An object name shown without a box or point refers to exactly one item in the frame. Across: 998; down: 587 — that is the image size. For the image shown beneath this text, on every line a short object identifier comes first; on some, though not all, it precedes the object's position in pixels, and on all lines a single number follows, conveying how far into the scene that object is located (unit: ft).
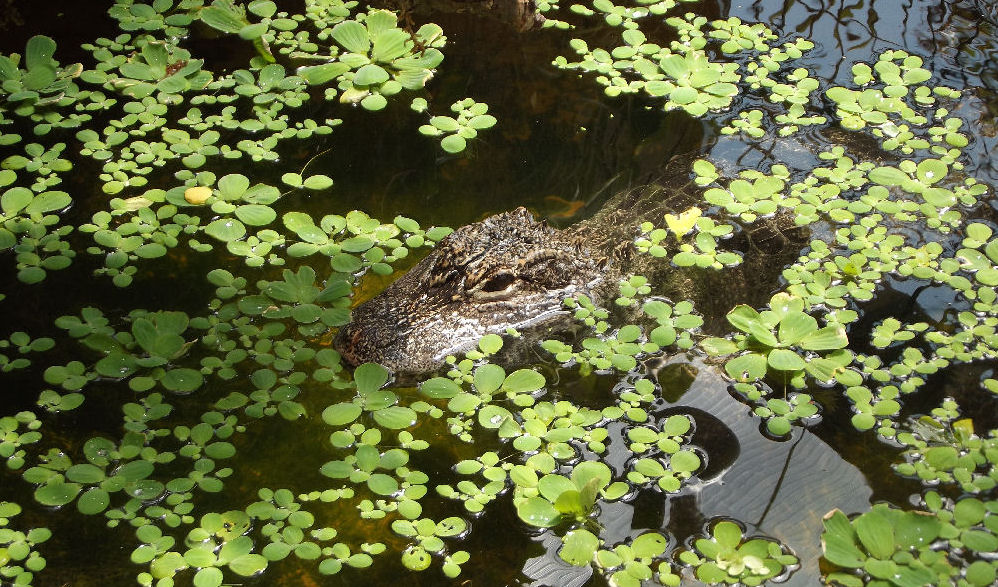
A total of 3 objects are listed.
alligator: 11.22
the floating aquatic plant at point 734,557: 8.65
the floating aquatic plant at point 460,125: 14.49
